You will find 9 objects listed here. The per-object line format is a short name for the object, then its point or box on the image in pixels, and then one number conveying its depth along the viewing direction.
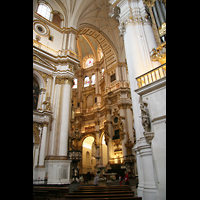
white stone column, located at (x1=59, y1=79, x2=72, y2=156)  12.07
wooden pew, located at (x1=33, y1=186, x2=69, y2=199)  5.63
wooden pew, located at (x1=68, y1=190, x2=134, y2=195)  4.70
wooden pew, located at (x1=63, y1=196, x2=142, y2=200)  3.59
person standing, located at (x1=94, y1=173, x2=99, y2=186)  8.15
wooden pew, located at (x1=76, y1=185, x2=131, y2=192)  5.72
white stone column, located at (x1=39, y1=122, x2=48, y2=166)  10.95
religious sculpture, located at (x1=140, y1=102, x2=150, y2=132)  5.31
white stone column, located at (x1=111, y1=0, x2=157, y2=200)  5.19
